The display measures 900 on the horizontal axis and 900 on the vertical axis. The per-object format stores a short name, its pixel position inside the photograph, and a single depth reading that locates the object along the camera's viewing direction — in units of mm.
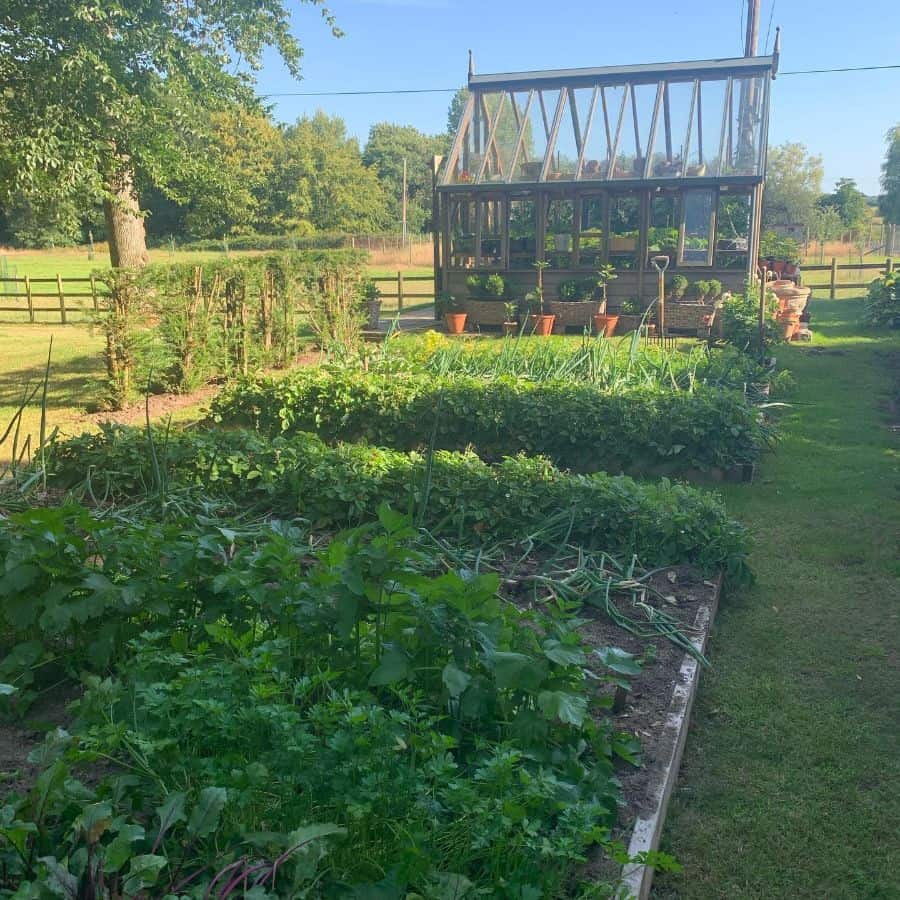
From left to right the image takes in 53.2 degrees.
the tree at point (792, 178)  51688
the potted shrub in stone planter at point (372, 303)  15789
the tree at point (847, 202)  44938
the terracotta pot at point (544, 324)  16234
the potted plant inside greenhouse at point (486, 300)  17312
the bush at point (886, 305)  16688
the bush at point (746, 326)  11453
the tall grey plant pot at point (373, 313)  16094
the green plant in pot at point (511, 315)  16578
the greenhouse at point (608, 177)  16969
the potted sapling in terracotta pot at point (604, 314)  15930
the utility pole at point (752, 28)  24047
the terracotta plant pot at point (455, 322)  16953
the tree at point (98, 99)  9242
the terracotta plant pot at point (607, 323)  15898
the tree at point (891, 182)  45781
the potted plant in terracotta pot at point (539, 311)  16281
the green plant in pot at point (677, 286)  16453
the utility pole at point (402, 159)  61406
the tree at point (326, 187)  47281
